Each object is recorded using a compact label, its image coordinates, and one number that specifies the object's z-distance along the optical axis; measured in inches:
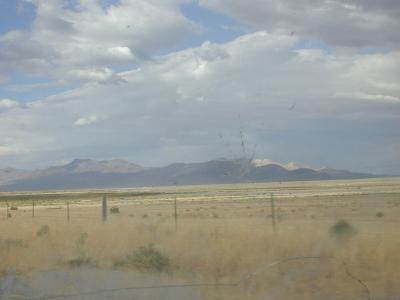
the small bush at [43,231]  874.8
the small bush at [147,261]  598.5
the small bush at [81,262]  627.0
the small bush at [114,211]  1872.8
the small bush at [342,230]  671.1
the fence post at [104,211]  1057.5
